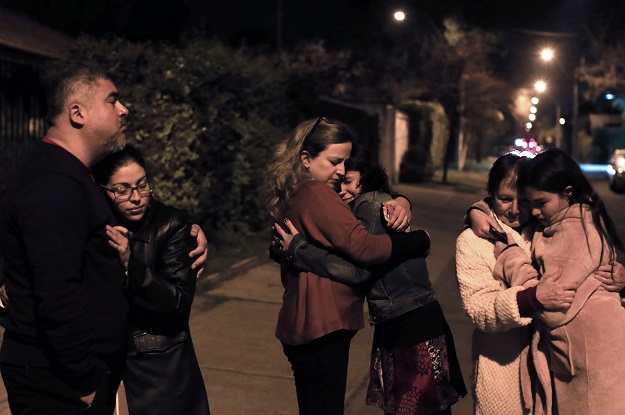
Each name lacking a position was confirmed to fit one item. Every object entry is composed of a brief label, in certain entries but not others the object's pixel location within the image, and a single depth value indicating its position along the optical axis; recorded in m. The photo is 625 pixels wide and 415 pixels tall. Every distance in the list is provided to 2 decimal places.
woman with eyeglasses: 3.24
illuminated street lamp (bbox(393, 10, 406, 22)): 34.34
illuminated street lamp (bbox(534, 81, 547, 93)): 63.66
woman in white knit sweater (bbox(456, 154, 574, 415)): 3.41
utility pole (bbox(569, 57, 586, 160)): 52.74
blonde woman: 3.60
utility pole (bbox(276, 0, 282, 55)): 24.20
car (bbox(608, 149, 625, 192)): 27.81
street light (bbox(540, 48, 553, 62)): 46.06
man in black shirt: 2.62
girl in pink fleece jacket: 3.31
